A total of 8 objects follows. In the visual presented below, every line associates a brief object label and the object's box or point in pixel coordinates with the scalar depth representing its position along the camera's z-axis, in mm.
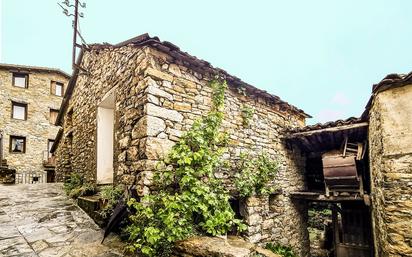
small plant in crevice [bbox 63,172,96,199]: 5539
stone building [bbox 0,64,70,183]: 15062
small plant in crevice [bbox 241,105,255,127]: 5395
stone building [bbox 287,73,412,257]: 3473
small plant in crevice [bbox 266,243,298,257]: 5594
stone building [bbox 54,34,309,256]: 3781
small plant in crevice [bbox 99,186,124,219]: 4066
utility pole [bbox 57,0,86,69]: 5504
